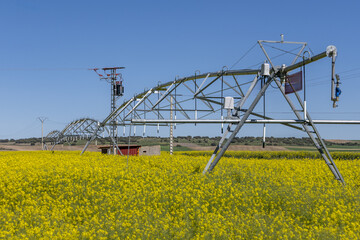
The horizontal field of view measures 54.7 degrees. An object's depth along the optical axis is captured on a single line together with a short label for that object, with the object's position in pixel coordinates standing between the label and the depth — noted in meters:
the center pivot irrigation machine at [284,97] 13.82
